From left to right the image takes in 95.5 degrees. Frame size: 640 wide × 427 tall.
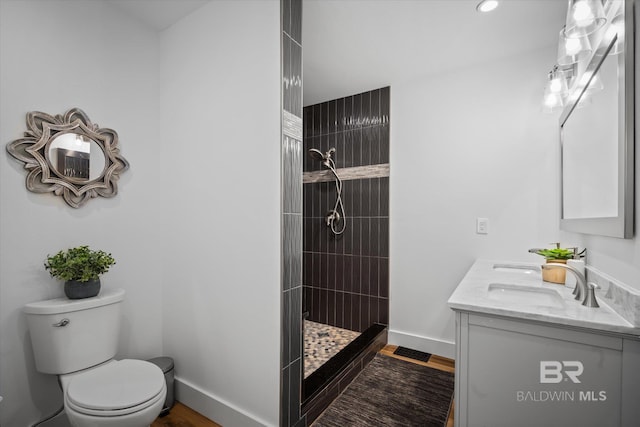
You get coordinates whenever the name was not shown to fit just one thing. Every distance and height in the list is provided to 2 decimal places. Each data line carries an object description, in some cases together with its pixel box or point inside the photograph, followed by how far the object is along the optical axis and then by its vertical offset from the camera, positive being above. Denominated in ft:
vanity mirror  3.25 +1.00
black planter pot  4.99 -1.38
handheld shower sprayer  9.70 -0.13
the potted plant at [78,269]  4.92 -1.04
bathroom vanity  3.02 -1.78
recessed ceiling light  5.43 +3.86
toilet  3.99 -2.65
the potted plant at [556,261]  5.06 -0.96
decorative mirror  4.94 +0.98
